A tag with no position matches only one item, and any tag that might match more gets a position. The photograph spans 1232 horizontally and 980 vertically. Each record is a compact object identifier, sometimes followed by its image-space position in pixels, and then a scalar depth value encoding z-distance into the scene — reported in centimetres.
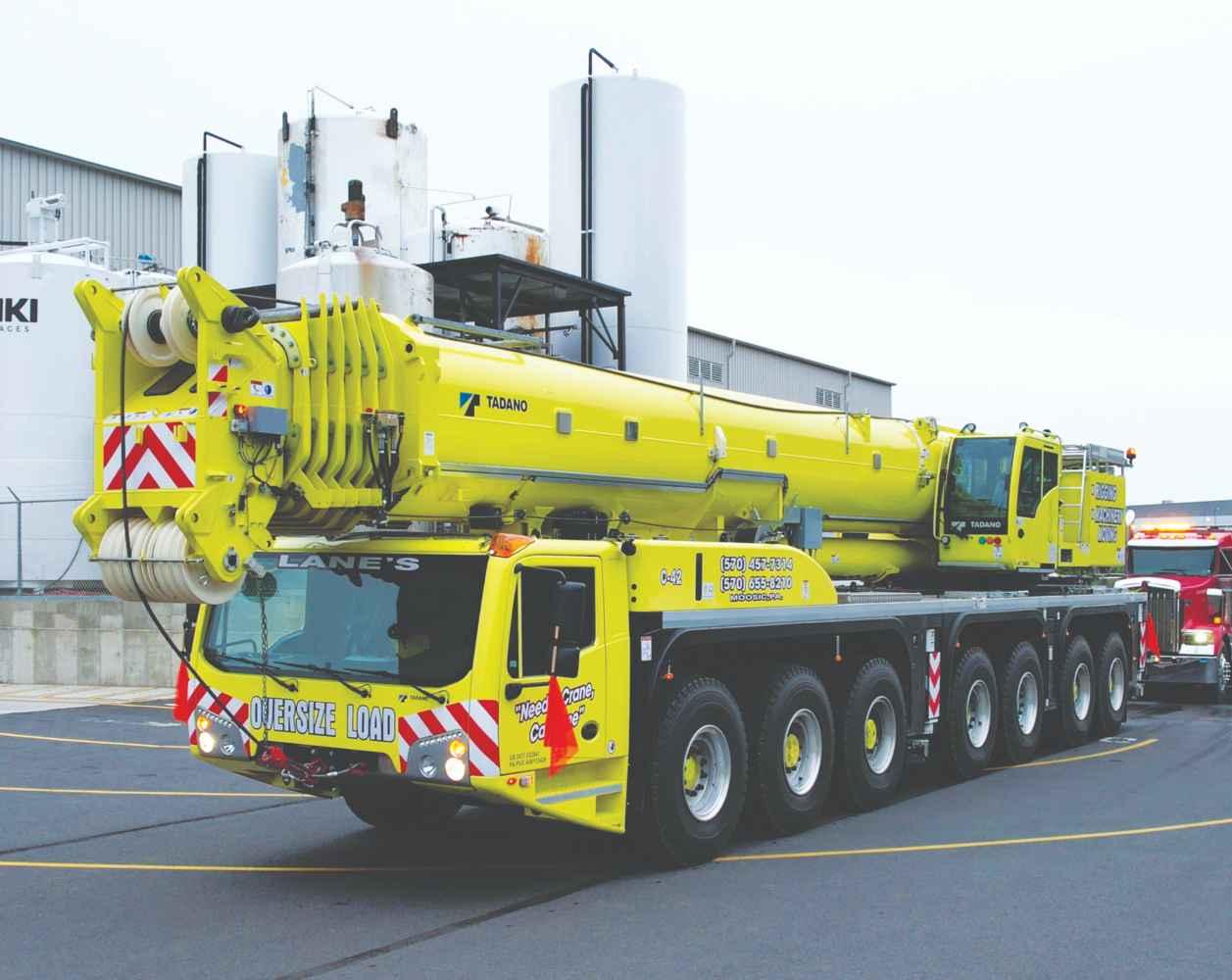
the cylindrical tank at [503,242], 2239
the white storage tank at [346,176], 2158
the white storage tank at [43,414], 2373
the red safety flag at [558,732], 814
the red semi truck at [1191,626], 1970
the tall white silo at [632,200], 2058
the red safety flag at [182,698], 903
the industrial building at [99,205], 3030
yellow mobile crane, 785
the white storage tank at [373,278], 1510
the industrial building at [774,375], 3753
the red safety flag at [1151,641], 1959
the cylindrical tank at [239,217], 2506
